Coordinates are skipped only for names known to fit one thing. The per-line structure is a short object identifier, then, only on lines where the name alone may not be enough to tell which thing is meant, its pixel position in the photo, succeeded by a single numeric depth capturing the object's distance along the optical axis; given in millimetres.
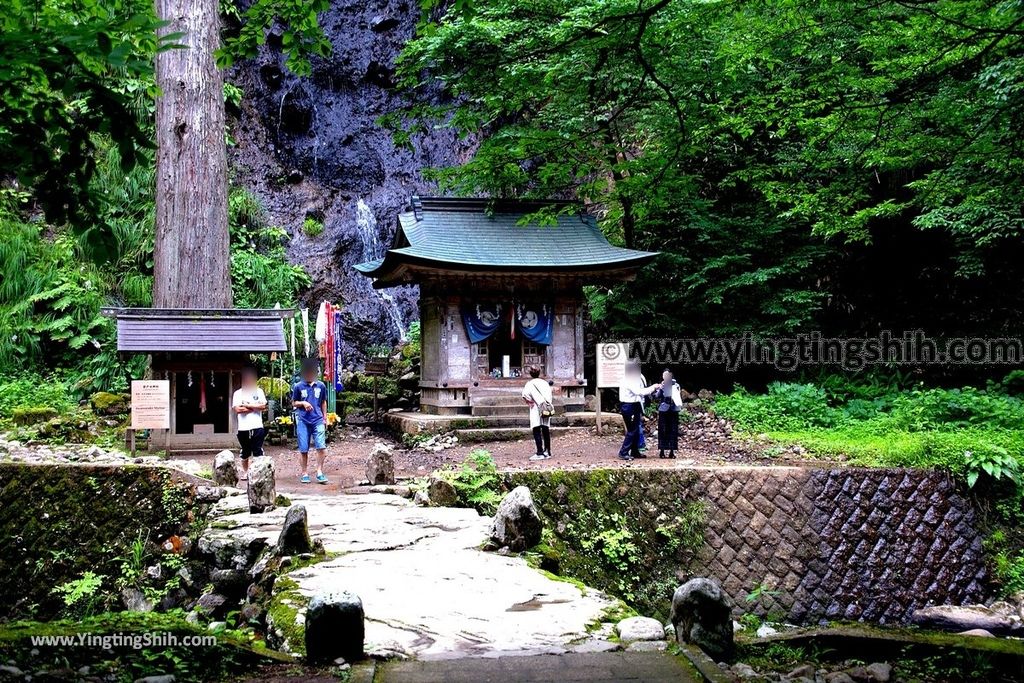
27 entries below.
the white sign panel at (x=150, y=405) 11633
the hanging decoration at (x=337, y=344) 15562
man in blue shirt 9852
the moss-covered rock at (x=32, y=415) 13312
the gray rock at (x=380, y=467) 9953
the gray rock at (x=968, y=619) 8555
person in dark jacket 11648
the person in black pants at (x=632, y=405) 11523
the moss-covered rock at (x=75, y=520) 8547
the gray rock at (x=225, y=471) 9547
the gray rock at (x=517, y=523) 6684
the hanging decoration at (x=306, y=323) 16141
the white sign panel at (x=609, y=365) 14180
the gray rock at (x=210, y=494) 8773
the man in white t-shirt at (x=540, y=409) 11289
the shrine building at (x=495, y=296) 16234
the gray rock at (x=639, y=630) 4465
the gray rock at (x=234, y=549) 6621
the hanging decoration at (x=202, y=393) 13031
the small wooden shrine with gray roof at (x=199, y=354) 12742
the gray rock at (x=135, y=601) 7422
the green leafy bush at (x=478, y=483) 8914
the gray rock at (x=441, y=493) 8688
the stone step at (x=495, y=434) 15039
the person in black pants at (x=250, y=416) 9820
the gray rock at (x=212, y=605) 6441
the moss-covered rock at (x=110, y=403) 14500
